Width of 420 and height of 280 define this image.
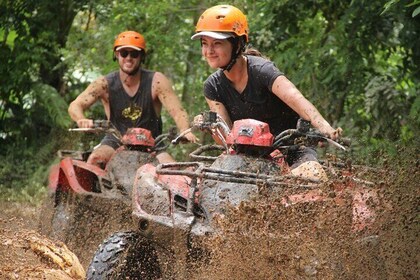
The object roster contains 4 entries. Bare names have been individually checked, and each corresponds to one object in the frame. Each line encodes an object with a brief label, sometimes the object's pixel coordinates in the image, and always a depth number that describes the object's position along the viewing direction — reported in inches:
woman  409.5
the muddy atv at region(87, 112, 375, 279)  334.4
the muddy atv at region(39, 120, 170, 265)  492.8
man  587.2
